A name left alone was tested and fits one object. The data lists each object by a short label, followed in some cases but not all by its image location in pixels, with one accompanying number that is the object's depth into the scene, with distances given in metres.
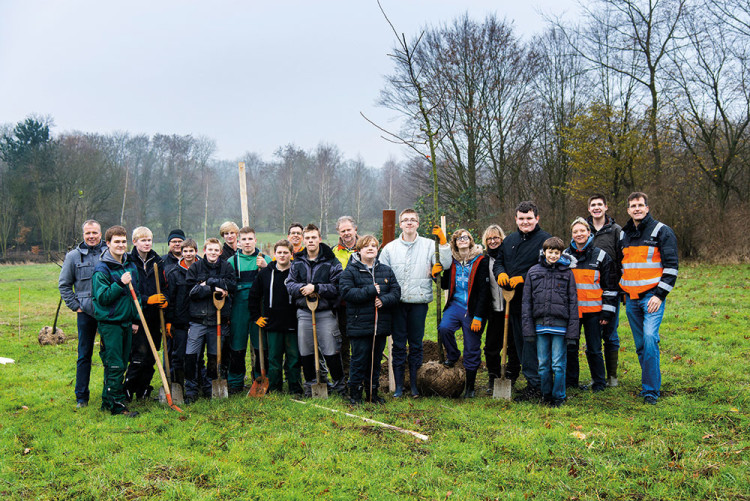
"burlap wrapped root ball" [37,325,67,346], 9.67
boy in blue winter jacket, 5.27
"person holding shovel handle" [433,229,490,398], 5.92
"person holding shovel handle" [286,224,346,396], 5.87
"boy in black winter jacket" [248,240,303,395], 6.05
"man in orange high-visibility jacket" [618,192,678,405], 5.27
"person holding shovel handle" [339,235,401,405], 5.59
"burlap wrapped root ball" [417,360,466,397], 5.79
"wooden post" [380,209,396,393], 6.89
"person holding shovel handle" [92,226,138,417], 5.29
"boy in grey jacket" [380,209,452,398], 5.84
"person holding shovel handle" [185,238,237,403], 5.93
